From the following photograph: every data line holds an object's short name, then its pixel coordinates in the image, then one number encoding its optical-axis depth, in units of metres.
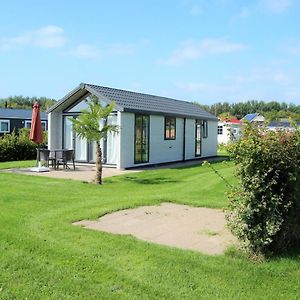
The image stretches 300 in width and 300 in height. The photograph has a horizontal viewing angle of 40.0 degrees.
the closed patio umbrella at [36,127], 15.58
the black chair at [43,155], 15.54
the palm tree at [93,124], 12.73
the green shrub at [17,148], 21.03
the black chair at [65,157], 15.95
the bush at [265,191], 4.80
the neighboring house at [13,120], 35.66
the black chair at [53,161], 16.10
